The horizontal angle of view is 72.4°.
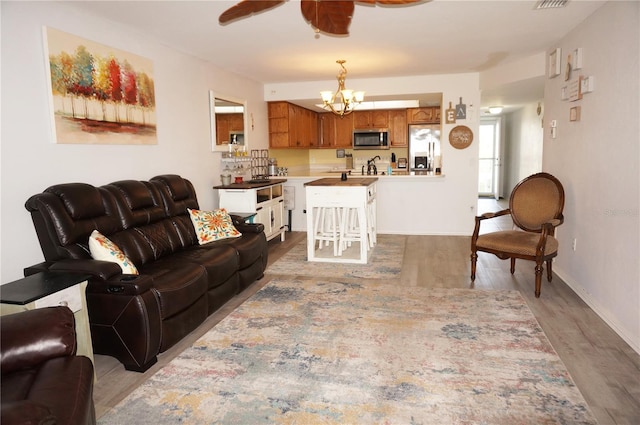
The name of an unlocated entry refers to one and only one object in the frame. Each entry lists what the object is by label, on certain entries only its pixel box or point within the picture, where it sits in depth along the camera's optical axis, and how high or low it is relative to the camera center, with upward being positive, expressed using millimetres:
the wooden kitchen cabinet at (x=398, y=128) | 8492 +548
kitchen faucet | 8484 -166
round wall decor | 6492 +276
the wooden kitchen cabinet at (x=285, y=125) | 7199 +564
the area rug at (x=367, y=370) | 2135 -1234
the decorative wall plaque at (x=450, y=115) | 6469 +594
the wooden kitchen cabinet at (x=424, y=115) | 8211 +762
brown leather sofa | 2586 -741
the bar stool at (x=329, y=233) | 5340 -959
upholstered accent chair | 3779 -680
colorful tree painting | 3143 +567
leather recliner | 1494 -772
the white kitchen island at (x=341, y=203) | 4945 -515
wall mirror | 5441 +492
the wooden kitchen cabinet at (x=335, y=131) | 8852 +546
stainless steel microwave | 8461 +359
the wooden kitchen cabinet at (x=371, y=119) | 8555 +751
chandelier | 5047 +701
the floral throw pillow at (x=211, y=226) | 4062 -619
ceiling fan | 2385 +833
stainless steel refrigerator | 8320 +168
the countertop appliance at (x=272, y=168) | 7129 -144
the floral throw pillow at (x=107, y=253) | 2812 -579
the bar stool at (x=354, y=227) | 5367 -929
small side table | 2100 -648
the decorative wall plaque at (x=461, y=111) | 6445 +644
